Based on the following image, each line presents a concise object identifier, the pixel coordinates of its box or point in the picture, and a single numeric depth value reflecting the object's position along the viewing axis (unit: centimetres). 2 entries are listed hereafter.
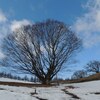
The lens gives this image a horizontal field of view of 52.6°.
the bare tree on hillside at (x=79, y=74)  3637
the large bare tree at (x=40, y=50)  1309
